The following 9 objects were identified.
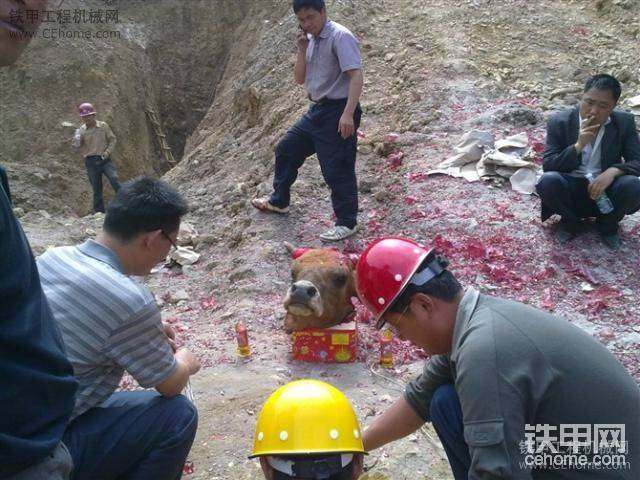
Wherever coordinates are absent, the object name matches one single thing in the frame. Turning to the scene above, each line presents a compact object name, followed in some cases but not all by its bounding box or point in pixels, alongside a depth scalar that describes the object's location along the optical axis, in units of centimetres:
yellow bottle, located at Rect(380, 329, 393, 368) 460
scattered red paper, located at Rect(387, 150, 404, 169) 741
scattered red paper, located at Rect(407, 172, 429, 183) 689
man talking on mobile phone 571
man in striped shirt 257
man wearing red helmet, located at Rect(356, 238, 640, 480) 197
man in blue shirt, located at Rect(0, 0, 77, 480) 172
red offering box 459
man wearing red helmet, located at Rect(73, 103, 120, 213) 1008
